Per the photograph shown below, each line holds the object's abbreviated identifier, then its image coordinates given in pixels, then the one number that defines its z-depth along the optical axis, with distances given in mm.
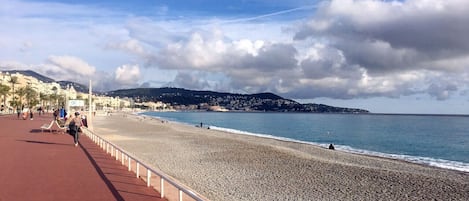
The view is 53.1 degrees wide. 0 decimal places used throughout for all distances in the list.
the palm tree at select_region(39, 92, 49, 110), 109212
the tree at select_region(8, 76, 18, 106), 86312
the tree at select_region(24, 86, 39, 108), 92750
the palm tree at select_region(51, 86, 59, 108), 117375
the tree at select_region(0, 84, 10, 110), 73012
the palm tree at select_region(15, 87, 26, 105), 87062
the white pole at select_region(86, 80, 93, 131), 27609
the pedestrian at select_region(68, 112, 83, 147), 17688
